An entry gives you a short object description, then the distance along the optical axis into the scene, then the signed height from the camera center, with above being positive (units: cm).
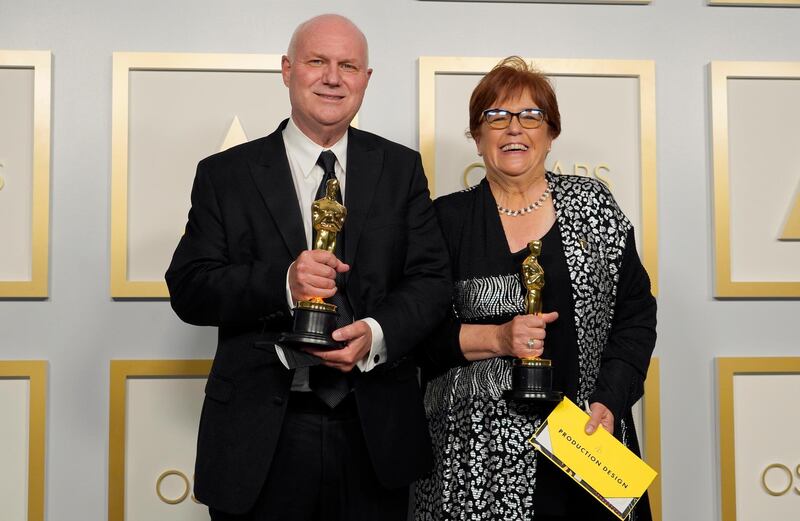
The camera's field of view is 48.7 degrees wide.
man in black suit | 168 -4
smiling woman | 189 -8
